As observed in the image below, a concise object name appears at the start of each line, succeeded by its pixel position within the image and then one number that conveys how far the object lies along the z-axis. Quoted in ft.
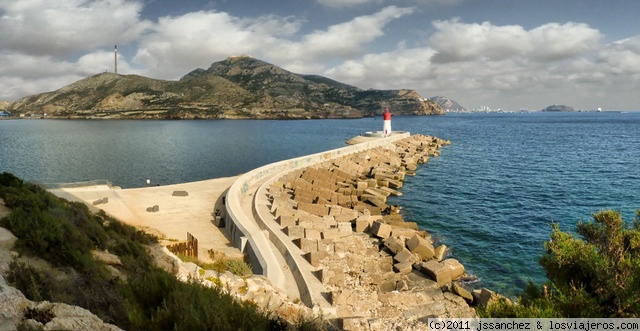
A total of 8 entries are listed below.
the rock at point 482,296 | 39.72
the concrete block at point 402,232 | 59.83
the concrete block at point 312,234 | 52.38
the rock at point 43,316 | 14.73
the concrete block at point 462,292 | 42.70
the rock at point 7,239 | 27.17
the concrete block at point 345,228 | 57.65
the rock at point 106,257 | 31.63
